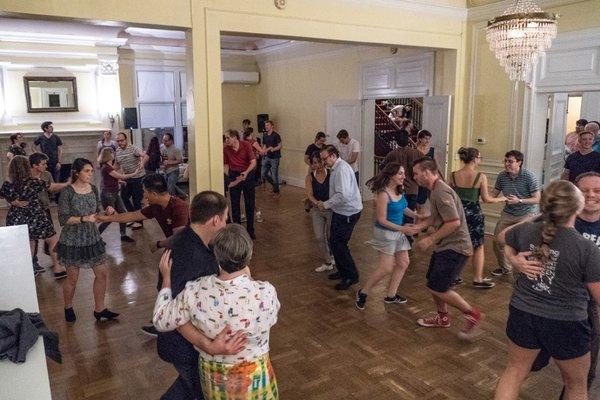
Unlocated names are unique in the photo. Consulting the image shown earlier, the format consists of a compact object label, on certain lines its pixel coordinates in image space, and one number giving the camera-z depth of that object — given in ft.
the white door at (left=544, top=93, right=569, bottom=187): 22.61
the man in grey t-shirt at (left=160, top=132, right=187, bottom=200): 23.75
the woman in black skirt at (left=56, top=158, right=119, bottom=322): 12.41
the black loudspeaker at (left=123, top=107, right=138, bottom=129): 34.73
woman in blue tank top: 12.92
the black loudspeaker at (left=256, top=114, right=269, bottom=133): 39.52
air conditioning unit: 39.27
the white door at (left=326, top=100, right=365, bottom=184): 30.71
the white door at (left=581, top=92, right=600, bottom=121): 30.91
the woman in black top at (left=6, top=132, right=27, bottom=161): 26.96
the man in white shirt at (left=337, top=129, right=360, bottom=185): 26.48
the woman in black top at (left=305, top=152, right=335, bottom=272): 16.46
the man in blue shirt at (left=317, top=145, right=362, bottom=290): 15.23
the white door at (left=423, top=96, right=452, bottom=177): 23.85
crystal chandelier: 13.87
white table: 5.21
